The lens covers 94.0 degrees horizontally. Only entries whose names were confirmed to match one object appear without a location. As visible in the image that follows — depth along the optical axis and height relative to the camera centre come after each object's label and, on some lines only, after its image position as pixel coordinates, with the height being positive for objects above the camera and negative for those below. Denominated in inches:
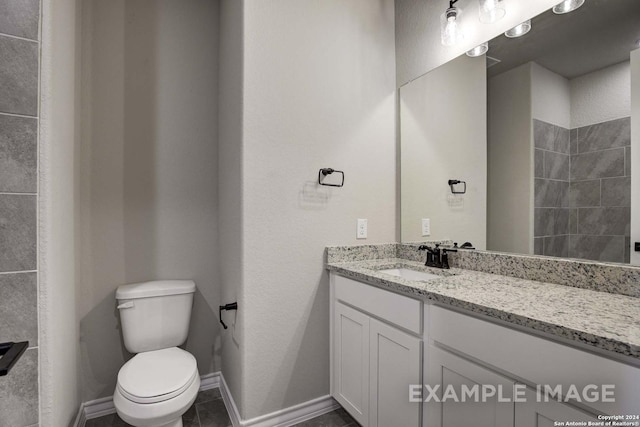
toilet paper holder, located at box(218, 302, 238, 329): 65.8 -20.6
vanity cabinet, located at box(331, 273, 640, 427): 30.0 -20.4
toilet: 52.0 -30.7
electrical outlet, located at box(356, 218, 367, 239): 74.9 -3.8
